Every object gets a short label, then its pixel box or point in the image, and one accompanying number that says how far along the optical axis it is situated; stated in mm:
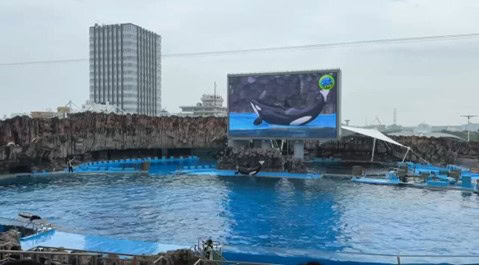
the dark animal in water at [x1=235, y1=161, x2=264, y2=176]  33322
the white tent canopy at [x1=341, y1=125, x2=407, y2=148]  38969
